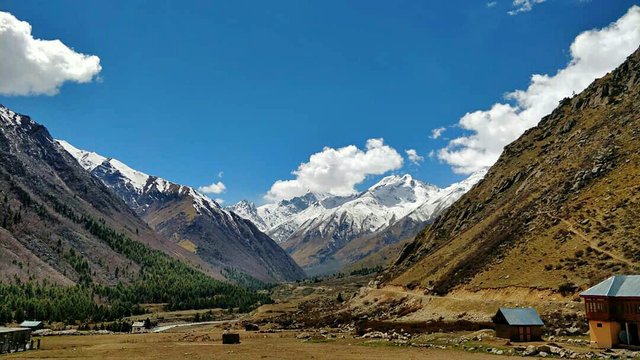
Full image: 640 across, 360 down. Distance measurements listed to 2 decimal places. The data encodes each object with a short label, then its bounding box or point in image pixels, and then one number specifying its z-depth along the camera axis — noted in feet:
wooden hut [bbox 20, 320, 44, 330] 437.99
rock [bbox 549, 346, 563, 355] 189.75
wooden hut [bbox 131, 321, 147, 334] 526.57
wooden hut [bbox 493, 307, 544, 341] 237.25
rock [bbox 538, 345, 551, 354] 192.65
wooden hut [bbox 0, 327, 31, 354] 291.17
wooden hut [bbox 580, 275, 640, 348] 204.44
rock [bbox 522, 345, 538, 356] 193.67
